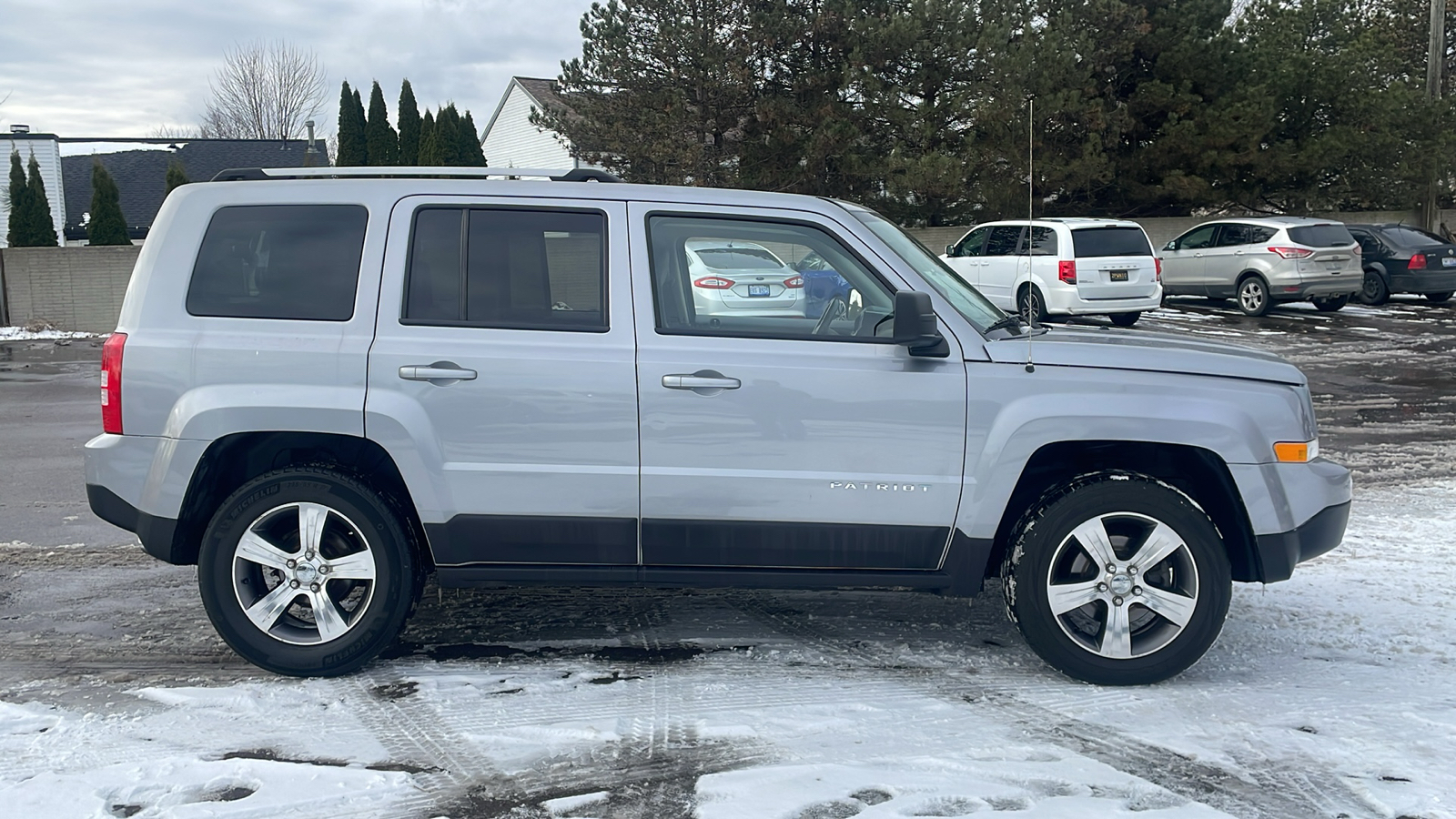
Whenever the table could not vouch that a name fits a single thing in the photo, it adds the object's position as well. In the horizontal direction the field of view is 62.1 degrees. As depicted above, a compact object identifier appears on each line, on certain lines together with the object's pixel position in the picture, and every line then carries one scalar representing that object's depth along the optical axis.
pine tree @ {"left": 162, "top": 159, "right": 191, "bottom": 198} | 26.38
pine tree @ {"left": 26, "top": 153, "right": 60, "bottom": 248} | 25.02
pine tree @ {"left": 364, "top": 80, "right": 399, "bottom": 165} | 31.91
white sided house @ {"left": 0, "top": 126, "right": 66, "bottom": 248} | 40.94
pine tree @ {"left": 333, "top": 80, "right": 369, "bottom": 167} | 31.62
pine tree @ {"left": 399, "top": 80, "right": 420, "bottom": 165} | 32.62
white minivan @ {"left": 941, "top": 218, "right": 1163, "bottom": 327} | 18.14
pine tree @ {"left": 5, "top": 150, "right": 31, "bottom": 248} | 24.80
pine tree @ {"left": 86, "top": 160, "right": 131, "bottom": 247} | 25.55
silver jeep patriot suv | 4.47
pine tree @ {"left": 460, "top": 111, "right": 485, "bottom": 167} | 31.70
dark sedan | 22.53
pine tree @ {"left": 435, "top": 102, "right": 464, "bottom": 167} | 30.86
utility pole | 29.44
